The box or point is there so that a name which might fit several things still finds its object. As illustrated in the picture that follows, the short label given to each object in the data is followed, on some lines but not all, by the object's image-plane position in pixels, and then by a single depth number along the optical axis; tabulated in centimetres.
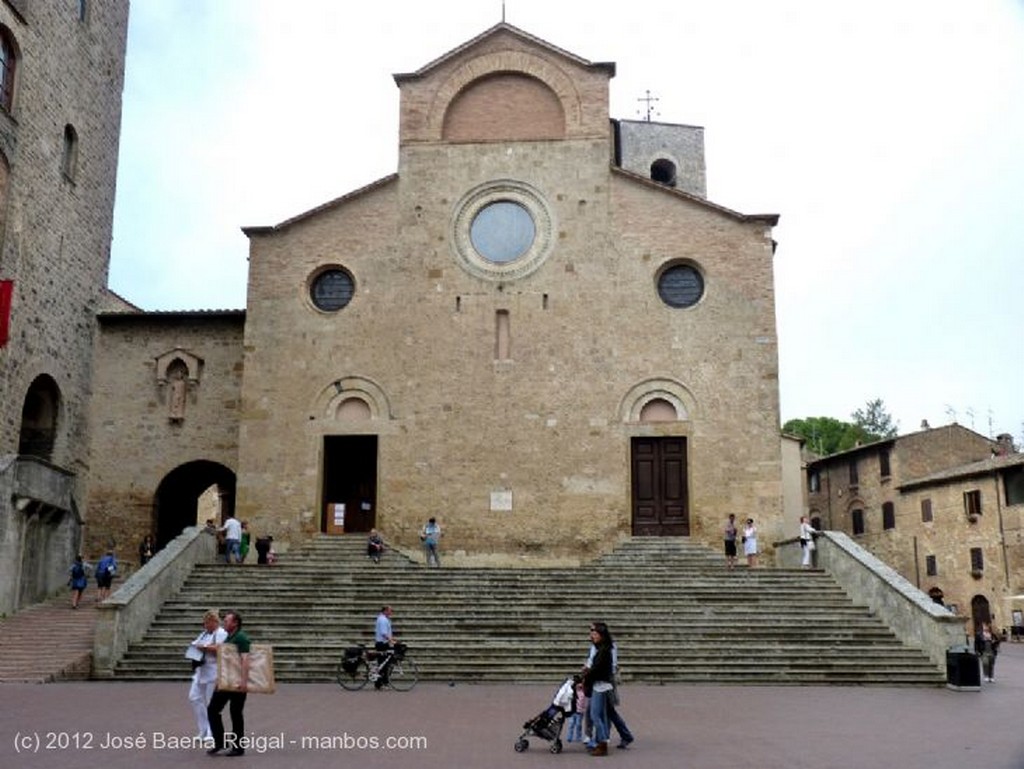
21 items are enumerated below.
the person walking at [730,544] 2419
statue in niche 2855
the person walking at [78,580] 2300
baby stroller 1089
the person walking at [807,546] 2286
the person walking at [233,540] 2391
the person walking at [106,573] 2369
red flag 2269
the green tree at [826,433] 7050
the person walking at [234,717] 1018
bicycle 1658
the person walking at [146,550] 2570
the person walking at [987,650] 1986
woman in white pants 1052
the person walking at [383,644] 1658
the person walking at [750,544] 2381
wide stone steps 1814
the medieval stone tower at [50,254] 2388
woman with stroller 1074
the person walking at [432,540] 2459
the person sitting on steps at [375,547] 2417
